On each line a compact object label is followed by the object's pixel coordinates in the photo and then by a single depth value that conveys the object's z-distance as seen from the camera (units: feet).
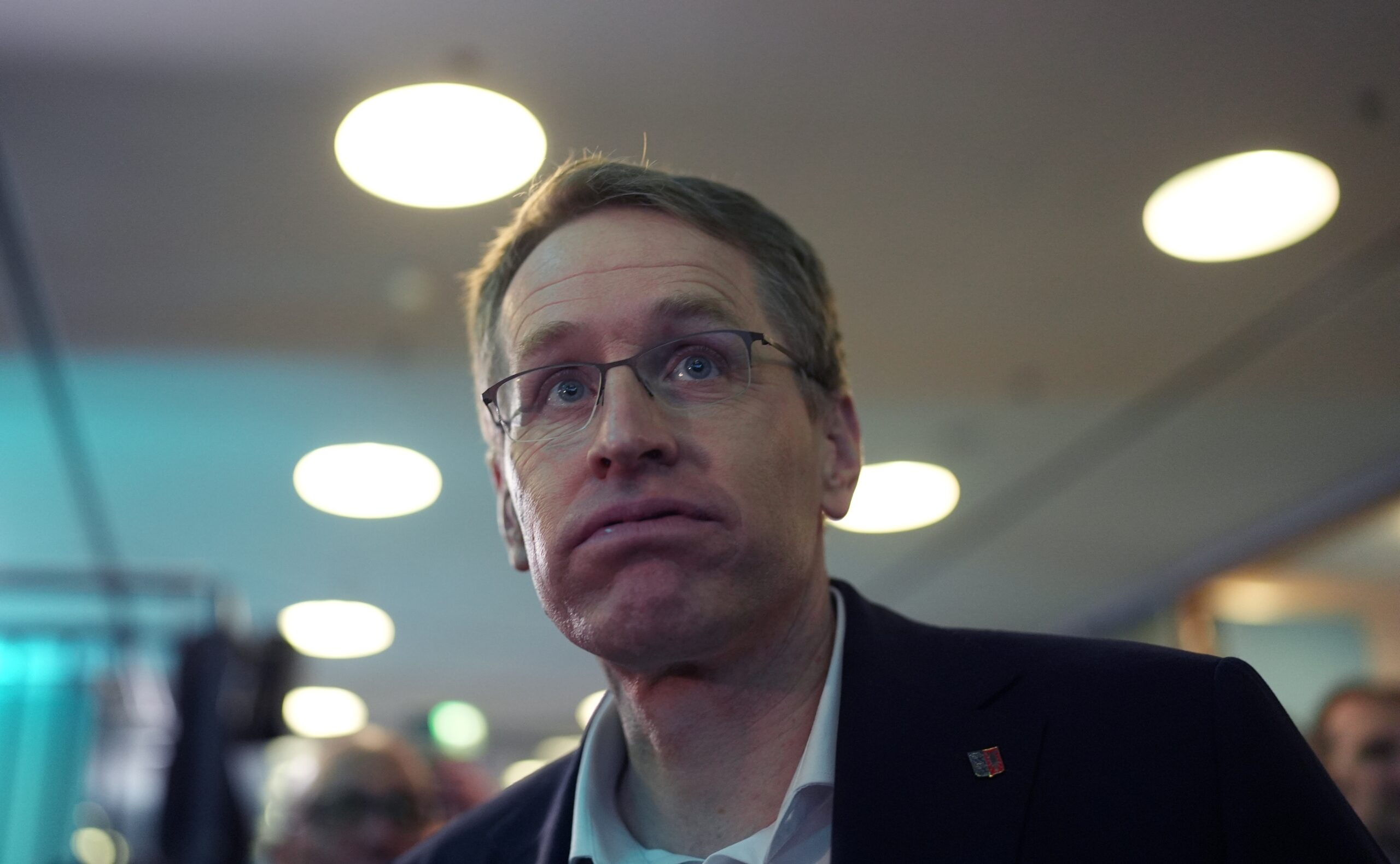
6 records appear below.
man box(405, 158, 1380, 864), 3.85
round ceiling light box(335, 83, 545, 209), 10.41
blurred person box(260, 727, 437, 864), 9.45
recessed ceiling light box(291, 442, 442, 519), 17.88
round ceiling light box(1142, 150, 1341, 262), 12.17
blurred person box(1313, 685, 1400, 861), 8.37
